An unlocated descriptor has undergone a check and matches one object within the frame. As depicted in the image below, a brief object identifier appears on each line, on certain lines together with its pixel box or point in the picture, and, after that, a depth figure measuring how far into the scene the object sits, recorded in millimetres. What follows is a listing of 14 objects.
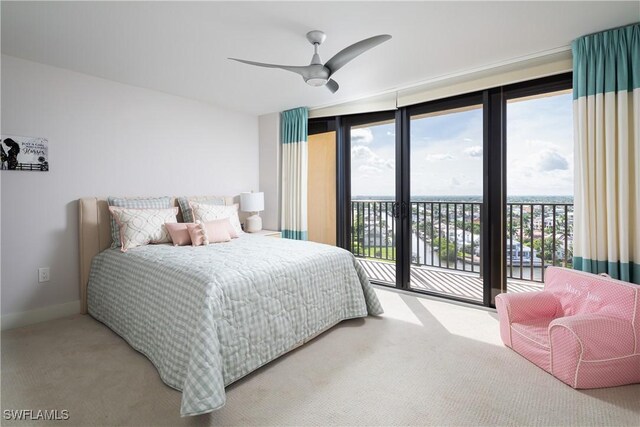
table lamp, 4242
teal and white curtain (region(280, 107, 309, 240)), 4375
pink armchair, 1784
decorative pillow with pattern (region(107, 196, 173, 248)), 3025
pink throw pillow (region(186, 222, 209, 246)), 2990
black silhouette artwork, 2635
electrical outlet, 2842
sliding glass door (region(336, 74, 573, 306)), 3137
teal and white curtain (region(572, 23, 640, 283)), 2293
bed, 1732
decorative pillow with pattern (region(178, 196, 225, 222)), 3602
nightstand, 4211
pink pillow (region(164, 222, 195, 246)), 2994
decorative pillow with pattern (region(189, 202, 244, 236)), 3436
